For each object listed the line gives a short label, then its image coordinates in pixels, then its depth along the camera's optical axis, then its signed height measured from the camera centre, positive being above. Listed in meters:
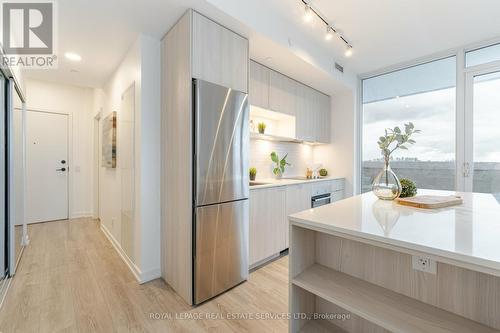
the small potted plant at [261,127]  3.14 +0.53
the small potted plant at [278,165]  3.44 +0.00
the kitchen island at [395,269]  0.80 -0.47
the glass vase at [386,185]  1.54 -0.14
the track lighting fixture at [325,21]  2.22 +1.63
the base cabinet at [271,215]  2.49 -0.59
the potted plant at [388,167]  1.52 -0.01
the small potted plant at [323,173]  4.28 -0.15
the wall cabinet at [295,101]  2.87 +0.97
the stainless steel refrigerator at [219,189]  1.89 -0.22
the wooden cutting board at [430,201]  1.33 -0.22
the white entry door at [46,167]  4.19 -0.05
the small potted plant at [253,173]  3.12 -0.11
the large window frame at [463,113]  3.11 +0.73
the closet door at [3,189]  2.19 -0.25
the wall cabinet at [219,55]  1.92 +1.02
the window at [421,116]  3.32 +0.80
